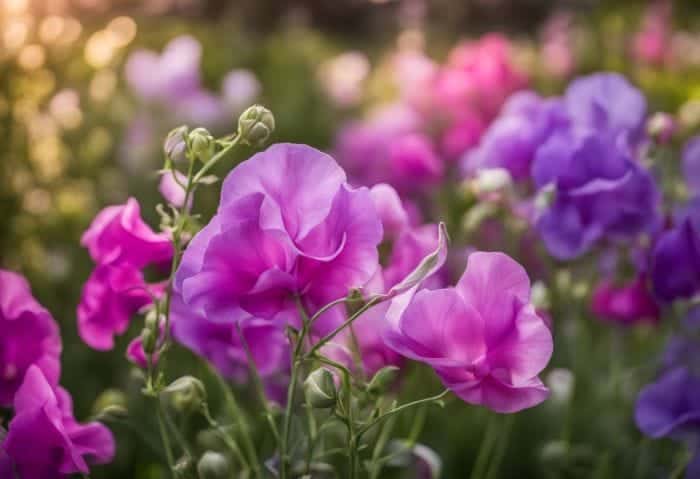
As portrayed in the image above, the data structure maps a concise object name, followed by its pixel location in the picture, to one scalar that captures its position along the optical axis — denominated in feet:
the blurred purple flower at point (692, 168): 2.25
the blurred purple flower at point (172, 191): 1.94
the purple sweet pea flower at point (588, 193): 2.10
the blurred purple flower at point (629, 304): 2.29
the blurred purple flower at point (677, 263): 2.08
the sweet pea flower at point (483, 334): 1.78
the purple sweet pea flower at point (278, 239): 1.78
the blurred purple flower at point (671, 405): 2.10
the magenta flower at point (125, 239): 1.90
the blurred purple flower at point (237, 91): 4.64
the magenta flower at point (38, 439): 1.83
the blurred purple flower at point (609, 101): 2.26
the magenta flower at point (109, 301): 1.93
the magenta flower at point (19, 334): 1.93
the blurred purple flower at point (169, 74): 3.82
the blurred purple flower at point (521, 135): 2.21
